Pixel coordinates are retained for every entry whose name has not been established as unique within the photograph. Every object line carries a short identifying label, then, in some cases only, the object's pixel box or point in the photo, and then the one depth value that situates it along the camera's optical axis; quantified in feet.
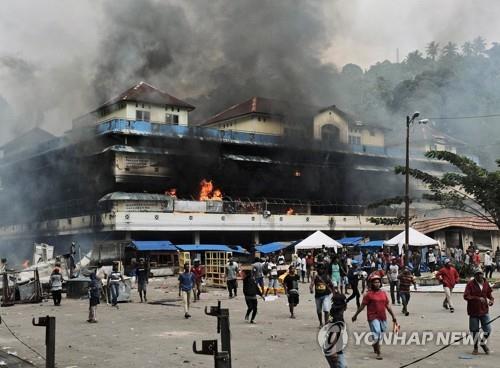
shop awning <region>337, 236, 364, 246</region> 113.19
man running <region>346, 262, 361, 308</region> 48.38
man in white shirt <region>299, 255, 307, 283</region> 82.64
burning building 114.73
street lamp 75.46
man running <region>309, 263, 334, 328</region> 38.78
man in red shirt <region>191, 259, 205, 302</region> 60.56
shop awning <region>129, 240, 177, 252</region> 95.09
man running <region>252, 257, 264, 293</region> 58.75
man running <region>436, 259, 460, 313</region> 45.39
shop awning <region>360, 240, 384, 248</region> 107.45
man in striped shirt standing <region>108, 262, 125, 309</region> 56.01
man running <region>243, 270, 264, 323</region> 42.14
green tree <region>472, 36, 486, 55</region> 278.83
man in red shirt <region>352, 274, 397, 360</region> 28.73
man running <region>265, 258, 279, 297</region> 66.26
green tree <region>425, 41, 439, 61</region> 336.70
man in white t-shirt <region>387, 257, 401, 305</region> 53.11
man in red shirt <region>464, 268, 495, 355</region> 28.71
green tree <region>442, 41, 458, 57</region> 283.38
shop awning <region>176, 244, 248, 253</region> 96.66
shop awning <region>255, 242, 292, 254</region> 107.02
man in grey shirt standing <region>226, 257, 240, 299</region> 61.98
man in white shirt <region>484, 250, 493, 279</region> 76.79
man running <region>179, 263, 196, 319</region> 46.73
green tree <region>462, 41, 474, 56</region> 279.28
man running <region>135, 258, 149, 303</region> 60.95
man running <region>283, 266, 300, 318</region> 44.50
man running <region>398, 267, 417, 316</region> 44.37
